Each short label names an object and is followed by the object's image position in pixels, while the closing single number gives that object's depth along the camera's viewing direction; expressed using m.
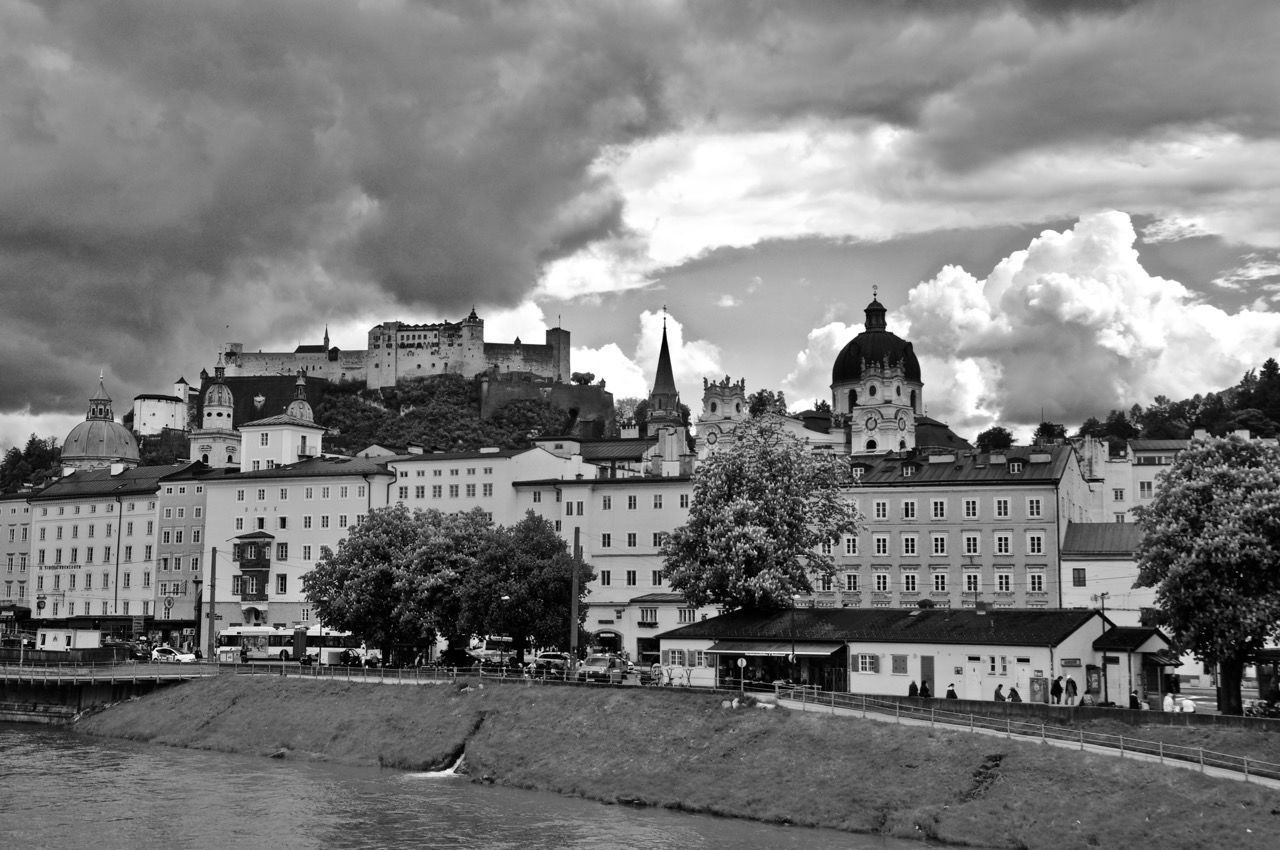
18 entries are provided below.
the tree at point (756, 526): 74.00
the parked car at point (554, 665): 73.00
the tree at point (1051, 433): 173.40
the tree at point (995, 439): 179.71
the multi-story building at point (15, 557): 138.62
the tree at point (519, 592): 80.31
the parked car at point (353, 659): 90.31
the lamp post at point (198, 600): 122.36
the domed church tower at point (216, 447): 178.88
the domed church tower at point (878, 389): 163.62
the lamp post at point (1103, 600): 88.04
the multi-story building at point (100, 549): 131.25
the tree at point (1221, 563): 55.16
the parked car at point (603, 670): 69.75
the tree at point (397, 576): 84.12
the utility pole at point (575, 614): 69.06
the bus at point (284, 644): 95.88
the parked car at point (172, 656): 91.62
